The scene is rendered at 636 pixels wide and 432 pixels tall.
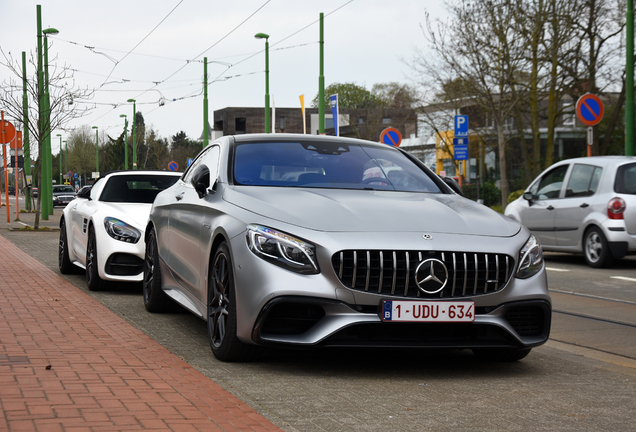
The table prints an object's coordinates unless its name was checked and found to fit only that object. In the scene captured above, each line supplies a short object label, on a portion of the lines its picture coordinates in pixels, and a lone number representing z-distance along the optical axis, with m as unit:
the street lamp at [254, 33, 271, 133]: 36.47
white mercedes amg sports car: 9.11
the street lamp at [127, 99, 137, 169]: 62.70
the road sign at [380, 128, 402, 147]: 23.47
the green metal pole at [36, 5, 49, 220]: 24.83
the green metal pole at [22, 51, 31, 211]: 33.00
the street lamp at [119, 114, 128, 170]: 70.05
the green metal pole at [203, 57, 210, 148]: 40.94
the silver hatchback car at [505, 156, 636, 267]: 12.56
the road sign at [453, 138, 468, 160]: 22.30
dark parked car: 51.75
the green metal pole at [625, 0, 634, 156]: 18.05
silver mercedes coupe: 4.81
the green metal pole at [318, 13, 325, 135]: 29.38
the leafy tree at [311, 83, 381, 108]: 102.00
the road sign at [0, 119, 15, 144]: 24.58
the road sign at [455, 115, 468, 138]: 22.31
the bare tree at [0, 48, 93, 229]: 25.16
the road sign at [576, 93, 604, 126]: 17.00
